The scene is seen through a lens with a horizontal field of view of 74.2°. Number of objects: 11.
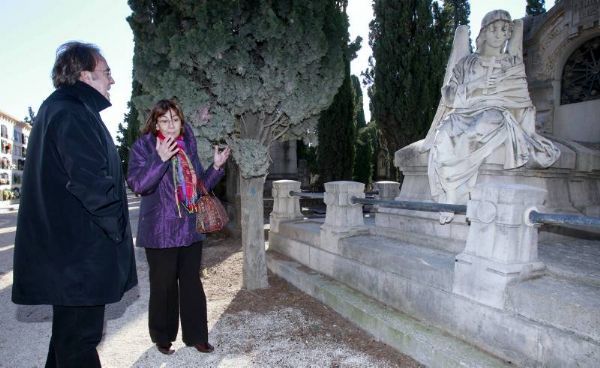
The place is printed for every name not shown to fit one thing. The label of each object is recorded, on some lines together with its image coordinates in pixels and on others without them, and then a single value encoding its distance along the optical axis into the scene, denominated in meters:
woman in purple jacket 3.08
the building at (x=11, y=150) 47.16
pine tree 4.26
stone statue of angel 4.00
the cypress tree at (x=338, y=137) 15.73
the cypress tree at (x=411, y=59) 11.97
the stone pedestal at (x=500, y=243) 2.74
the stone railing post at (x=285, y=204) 6.68
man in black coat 2.03
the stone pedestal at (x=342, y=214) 4.89
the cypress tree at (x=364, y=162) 21.84
